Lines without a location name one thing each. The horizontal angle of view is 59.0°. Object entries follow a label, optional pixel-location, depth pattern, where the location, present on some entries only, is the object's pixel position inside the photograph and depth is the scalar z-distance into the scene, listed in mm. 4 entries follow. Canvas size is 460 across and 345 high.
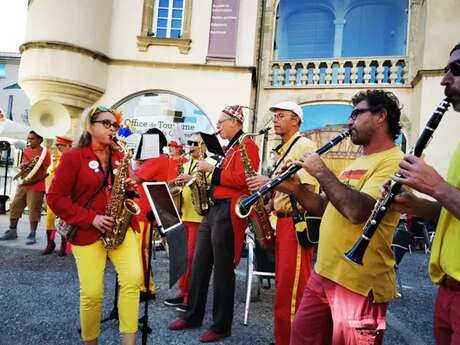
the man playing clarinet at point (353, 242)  1980
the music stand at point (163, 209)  2928
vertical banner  12938
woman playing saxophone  2887
